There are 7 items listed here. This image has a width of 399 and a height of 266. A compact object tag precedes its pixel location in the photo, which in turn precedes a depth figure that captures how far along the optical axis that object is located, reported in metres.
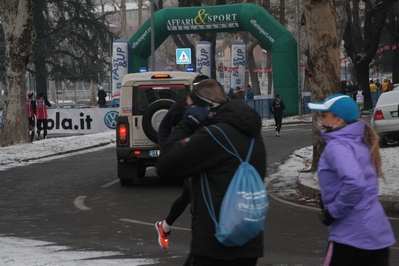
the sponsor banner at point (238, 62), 47.34
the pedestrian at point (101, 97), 50.53
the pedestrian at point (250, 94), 47.38
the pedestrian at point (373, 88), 60.47
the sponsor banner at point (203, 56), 43.34
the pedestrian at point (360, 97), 46.19
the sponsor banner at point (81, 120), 38.22
